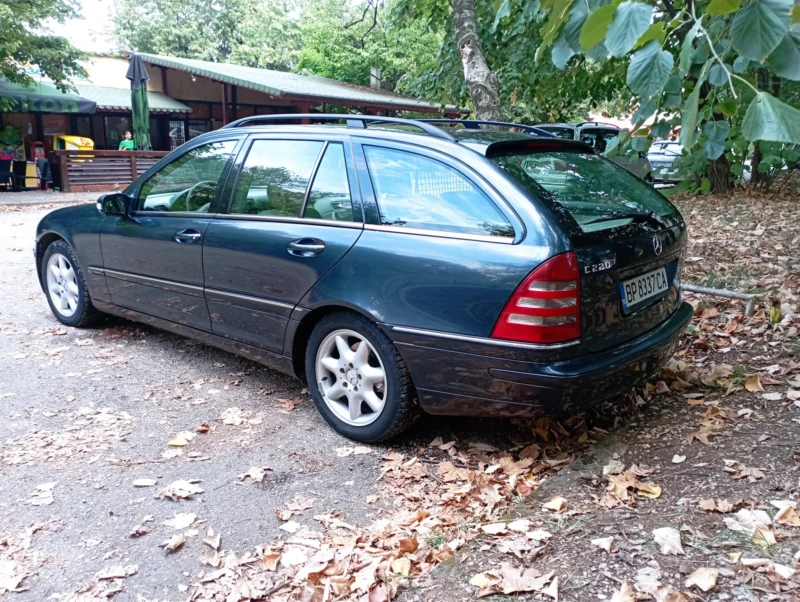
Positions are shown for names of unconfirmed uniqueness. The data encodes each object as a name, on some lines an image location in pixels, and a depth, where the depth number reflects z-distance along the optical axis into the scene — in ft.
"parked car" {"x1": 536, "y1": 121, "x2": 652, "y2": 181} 49.26
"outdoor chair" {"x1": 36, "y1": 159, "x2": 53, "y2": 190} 62.69
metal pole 17.35
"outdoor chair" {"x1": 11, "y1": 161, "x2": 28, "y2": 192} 61.26
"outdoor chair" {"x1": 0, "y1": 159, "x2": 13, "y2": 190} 59.98
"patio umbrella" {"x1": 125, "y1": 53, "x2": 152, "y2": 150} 58.49
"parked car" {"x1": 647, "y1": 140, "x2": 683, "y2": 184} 29.03
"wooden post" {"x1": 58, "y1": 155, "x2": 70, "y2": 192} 58.81
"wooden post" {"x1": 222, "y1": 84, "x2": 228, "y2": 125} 75.22
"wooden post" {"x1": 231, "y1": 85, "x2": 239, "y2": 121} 78.84
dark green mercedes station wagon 10.48
